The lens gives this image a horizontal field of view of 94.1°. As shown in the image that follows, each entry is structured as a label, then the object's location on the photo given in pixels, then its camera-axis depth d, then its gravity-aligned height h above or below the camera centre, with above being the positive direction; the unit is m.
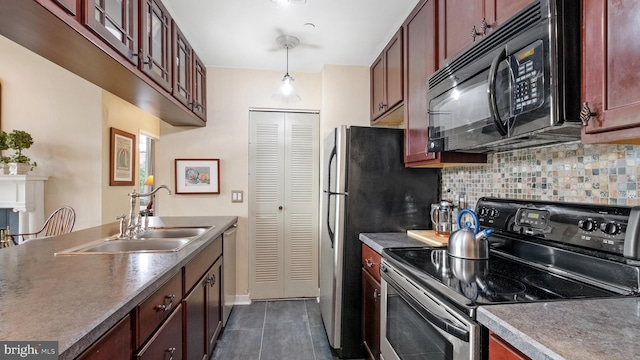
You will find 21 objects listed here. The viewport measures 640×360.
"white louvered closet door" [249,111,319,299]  3.12 -0.22
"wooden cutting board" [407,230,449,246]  1.66 -0.32
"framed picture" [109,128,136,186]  3.25 +0.29
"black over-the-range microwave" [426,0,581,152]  0.89 +0.35
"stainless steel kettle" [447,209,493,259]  1.28 -0.27
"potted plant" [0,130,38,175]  2.89 +0.36
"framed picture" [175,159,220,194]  3.01 +0.08
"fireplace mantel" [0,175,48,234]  2.93 -0.14
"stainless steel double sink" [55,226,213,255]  1.50 -0.35
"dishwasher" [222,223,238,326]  2.44 -0.77
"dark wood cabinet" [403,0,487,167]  1.68 +0.63
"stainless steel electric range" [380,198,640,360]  0.90 -0.34
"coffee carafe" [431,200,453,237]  1.83 -0.22
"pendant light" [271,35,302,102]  2.44 +0.90
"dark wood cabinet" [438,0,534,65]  1.15 +0.72
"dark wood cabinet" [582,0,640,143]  0.74 +0.30
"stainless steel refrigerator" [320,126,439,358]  2.08 -0.15
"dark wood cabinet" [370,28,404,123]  2.17 +0.85
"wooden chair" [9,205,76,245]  2.88 -0.38
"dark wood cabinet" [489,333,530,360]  0.71 -0.42
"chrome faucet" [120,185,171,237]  1.82 -0.22
